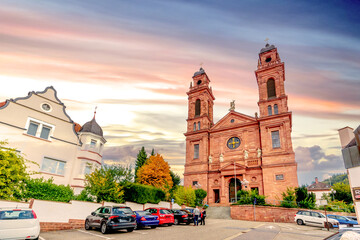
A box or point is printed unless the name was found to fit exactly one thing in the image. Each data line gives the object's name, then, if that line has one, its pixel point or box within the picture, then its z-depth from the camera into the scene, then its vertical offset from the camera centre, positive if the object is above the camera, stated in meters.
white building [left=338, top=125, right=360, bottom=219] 8.04 +1.33
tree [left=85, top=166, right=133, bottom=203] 17.67 +0.48
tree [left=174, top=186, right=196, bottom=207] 31.95 -0.57
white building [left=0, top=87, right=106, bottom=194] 20.25 +5.04
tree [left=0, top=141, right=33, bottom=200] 12.30 +0.56
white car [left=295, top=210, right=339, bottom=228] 17.88 -1.68
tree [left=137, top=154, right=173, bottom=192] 40.94 +3.42
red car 15.93 -1.64
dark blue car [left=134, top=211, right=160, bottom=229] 14.48 -1.85
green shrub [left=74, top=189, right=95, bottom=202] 17.31 -0.65
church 32.50 +8.51
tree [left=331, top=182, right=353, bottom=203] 50.17 +1.75
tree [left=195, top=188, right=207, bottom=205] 33.91 -0.02
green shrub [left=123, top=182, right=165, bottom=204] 21.44 -0.18
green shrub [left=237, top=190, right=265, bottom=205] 25.70 -0.15
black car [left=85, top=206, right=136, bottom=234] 11.82 -1.59
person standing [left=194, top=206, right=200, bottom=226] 17.81 -1.73
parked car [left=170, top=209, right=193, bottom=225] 18.59 -2.06
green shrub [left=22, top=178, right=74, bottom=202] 14.02 -0.29
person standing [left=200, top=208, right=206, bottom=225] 18.53 -1.90
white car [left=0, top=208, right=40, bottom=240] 8.12 -1.44
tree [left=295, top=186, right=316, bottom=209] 24.45 +0.08
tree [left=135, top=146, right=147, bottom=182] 55.51 +8.32
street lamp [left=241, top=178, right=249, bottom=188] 32.50 +2.02
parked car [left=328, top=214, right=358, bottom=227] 20.86 -1.81
